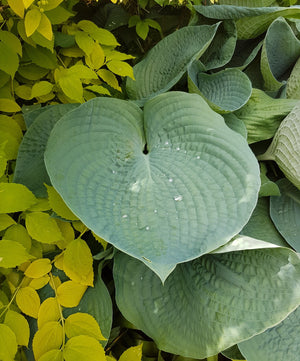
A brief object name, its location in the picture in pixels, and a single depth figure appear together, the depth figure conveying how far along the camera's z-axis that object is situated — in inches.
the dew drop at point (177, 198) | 23.6
